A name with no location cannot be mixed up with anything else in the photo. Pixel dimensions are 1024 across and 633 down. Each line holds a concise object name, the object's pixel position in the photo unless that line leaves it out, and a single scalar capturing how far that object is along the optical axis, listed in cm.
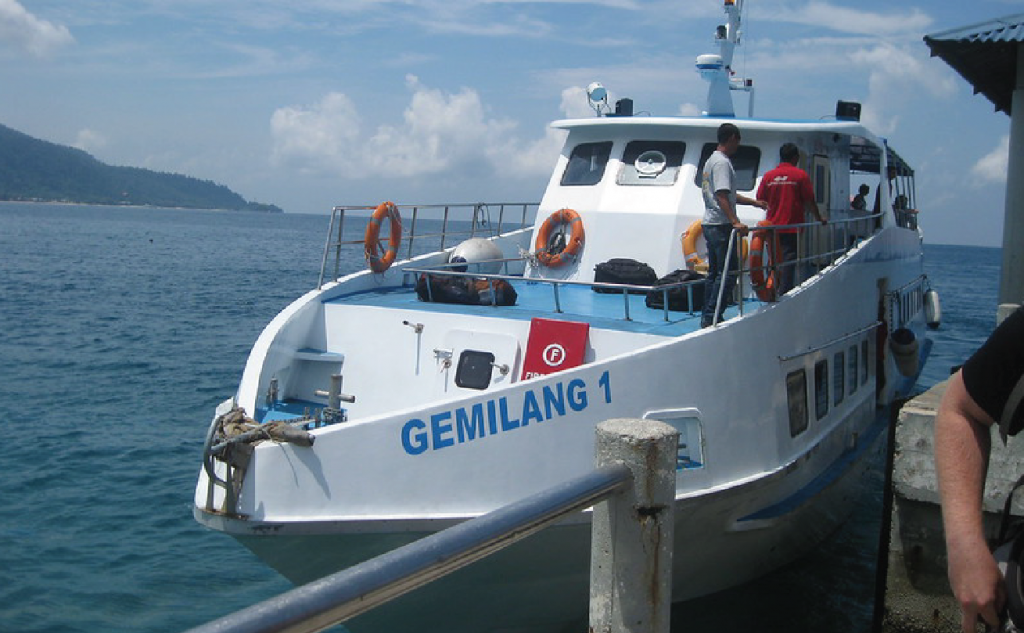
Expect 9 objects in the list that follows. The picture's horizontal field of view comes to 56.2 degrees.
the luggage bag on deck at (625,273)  967
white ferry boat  624
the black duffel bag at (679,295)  875
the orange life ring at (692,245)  1014
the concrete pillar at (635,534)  326
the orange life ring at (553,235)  1101
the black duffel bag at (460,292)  874
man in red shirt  916
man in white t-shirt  820
